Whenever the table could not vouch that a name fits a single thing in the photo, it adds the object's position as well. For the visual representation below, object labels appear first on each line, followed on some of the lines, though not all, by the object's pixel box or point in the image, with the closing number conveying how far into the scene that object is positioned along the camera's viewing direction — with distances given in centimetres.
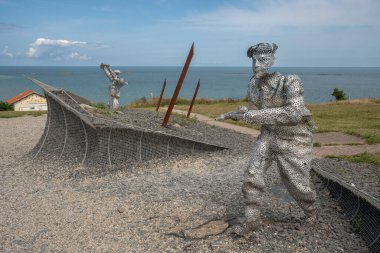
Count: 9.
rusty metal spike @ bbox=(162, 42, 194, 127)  965
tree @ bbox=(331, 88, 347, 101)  3031
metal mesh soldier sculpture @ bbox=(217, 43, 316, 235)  509
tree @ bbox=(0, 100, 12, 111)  2515
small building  2538
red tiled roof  2539
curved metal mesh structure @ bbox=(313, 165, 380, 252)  551
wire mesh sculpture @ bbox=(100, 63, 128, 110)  1485
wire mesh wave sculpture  941
